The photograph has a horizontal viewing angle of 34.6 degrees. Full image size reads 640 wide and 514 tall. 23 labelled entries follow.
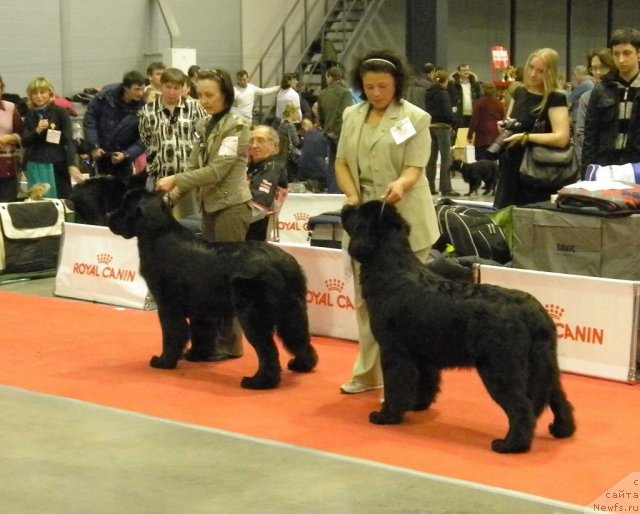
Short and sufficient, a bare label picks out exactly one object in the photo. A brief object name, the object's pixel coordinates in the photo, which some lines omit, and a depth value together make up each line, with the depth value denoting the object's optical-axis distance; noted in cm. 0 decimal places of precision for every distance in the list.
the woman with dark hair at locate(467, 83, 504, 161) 1222
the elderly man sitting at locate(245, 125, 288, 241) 573
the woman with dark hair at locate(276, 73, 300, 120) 1382
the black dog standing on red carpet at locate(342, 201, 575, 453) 367
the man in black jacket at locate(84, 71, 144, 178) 720
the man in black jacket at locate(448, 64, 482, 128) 1385
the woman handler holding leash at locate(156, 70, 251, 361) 490
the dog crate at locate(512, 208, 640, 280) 507
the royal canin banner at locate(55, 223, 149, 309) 655
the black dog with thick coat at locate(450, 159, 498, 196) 1152
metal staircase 1686
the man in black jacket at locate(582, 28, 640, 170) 516
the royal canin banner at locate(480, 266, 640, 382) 477
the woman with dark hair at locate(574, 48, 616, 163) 555
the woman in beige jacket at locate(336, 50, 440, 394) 423
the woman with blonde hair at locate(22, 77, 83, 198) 819
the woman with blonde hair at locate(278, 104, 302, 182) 1181
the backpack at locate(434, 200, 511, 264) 580
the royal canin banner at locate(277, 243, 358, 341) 568
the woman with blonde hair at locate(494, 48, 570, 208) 550
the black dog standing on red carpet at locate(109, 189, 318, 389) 462
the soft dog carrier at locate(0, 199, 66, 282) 748
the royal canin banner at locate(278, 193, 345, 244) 830
